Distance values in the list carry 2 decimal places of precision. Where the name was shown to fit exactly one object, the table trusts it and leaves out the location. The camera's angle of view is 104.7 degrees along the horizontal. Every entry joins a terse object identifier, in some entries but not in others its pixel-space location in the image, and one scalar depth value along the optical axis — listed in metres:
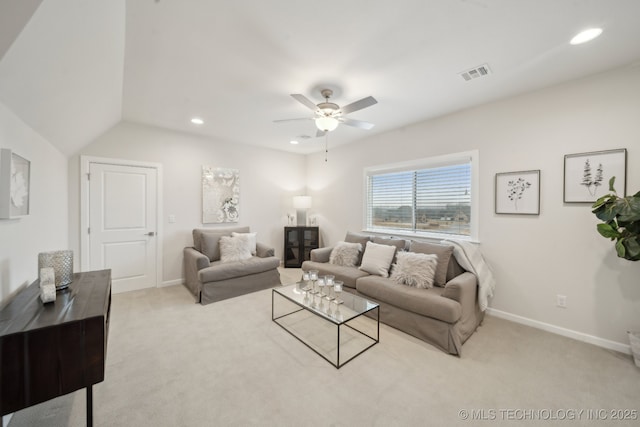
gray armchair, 3.38
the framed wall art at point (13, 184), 1.49
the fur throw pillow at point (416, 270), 2.76
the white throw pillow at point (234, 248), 3.91
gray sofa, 2.27
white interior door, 3.52
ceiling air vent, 2.27
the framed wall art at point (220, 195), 4.42
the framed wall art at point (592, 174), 2.25
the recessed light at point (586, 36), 1.78
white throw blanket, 2.67
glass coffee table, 2.27
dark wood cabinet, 5.22
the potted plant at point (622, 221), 1.91
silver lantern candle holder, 1.89
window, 3.34
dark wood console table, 1.20
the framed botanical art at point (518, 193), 2.70
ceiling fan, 2.26
